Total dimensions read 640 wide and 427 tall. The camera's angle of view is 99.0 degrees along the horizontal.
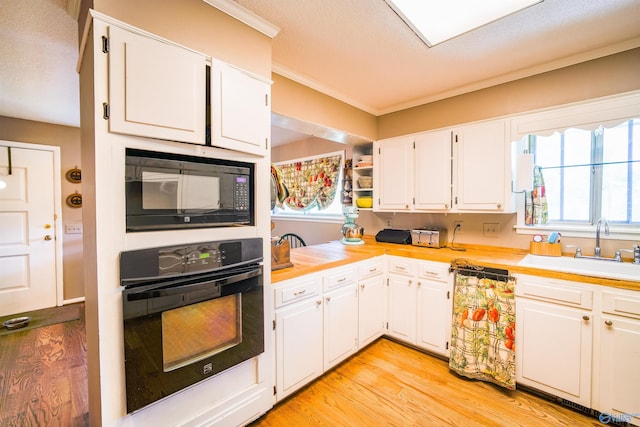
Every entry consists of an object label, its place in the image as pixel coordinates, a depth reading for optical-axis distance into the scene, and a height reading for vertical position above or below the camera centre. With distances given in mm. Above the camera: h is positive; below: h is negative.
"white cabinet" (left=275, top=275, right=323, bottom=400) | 1810 -876
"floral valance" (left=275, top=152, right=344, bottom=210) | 4270 +467
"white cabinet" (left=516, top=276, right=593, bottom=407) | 1768 -875
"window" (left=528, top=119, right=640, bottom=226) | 2121 +303
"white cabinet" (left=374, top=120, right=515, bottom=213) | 2414 +367
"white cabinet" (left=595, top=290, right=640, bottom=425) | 1619 -892
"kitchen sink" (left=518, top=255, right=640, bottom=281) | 1820 -417
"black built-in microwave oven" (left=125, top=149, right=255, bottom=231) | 1232 +79
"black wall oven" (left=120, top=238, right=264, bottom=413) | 1198 -538
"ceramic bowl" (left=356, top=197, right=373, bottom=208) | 3307 +69
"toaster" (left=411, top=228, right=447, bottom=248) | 2774 -304
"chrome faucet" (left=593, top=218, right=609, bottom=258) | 2109 -172
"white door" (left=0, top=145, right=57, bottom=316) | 3373 -305
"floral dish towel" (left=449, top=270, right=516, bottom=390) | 2000 -923
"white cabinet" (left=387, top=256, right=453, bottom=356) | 2336 -862
